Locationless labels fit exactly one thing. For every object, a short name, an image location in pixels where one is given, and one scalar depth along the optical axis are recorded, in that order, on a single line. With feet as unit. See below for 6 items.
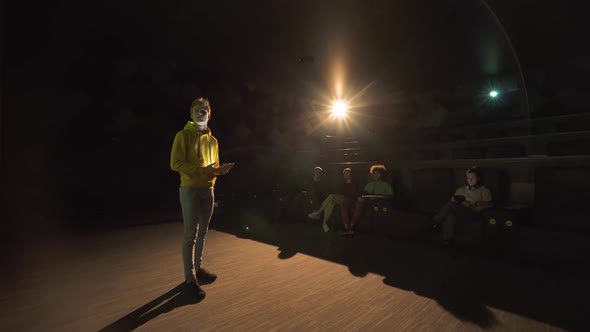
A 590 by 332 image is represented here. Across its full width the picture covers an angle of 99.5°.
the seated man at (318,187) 18.28
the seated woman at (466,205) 11.49
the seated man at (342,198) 15.33
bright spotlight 31.53
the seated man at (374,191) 14.99
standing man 7.17
